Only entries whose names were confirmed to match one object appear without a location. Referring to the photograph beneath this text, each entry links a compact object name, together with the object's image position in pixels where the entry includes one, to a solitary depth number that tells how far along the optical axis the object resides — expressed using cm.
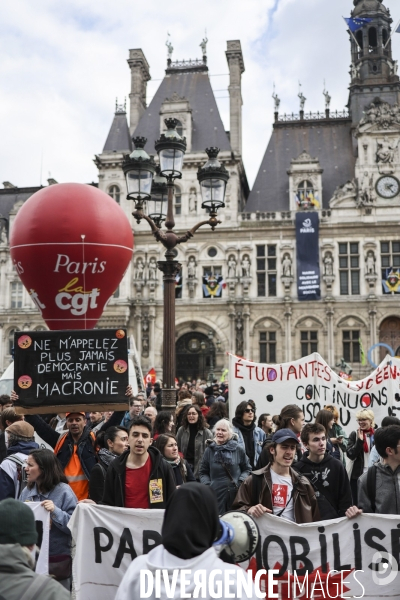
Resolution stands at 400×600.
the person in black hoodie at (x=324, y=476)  496
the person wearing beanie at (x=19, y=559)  236
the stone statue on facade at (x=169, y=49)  3681
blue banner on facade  3039
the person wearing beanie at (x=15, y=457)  518
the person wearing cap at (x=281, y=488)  457
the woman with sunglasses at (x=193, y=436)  746
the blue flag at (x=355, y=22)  3212
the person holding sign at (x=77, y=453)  559
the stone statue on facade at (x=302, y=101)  3597
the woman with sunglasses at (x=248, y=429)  705
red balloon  1038
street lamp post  957
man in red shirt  485
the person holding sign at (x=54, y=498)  467
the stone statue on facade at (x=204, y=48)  3641
